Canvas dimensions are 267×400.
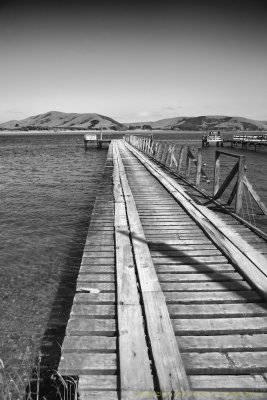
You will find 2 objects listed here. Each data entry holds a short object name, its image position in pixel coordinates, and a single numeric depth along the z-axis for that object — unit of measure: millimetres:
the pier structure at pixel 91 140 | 54350
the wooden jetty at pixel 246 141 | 49000
